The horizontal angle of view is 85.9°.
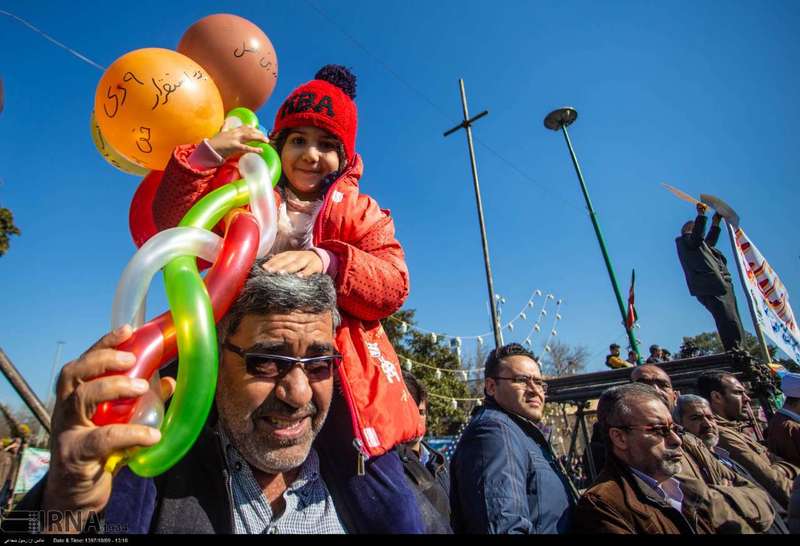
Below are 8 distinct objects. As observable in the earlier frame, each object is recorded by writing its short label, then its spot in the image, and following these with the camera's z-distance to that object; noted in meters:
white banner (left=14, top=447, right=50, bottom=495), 8.62
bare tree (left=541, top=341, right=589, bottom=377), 31.66
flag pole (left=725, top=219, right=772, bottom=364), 5.27
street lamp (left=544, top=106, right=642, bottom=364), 9.78
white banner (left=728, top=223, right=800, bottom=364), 5.40
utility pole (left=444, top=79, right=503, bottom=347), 9.75
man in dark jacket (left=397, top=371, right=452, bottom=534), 1.71
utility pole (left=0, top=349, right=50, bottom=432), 3.75
